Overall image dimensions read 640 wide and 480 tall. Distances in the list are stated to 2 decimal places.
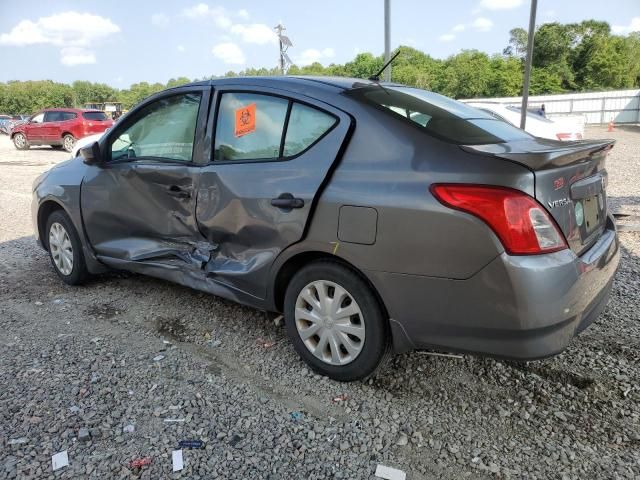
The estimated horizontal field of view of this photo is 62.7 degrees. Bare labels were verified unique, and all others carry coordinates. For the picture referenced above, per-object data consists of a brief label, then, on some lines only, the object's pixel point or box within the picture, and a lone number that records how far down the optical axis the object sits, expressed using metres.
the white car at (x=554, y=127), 10.37
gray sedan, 2.31
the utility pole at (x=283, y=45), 14.50
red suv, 20.05
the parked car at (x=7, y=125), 35.24
